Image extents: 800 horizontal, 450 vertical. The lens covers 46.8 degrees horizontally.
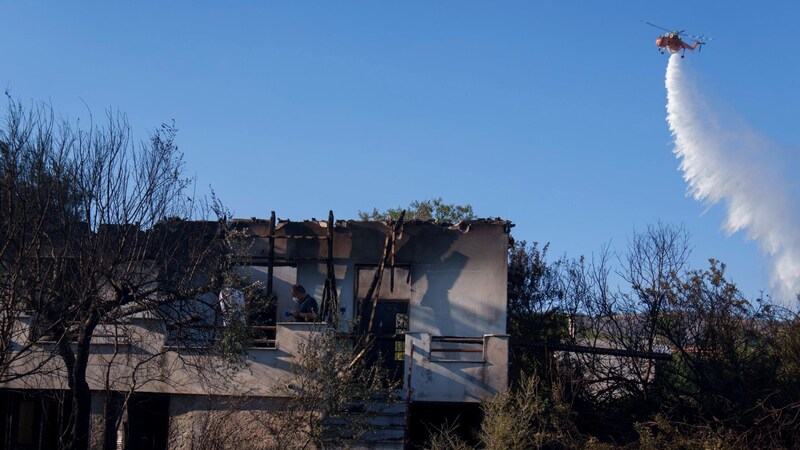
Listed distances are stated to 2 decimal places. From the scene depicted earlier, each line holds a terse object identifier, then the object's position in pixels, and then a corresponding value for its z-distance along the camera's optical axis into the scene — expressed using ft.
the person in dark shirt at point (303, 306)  66.23
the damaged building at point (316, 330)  64.13
